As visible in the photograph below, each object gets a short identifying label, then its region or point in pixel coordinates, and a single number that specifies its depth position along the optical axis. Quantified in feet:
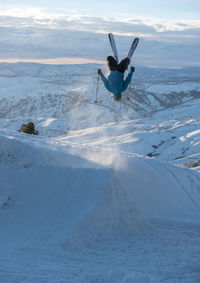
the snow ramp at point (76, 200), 46.94
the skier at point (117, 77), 56.44
